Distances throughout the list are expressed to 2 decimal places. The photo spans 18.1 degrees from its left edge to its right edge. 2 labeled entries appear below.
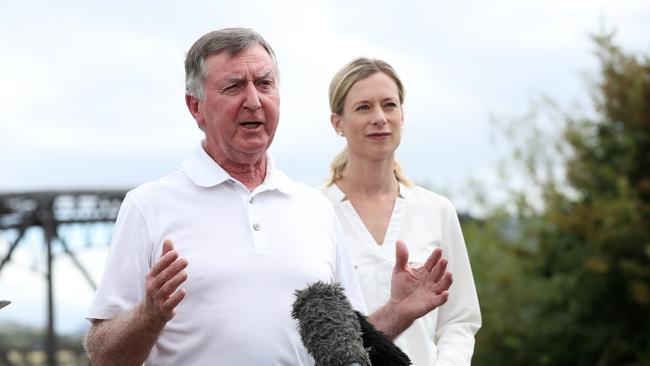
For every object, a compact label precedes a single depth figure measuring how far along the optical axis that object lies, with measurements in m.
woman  7.96
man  5.79
